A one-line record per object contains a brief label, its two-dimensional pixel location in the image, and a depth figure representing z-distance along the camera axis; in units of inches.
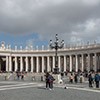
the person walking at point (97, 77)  553.5
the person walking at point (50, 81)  531.3
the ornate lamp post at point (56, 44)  918.4
